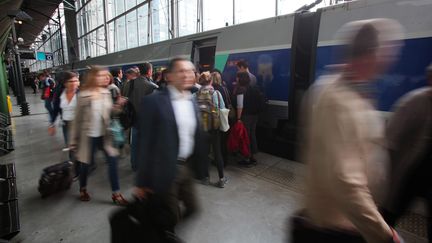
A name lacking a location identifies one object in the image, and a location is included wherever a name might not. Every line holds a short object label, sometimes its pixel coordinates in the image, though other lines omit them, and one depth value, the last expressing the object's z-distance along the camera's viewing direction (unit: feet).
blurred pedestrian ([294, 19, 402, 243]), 3.34
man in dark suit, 5.57
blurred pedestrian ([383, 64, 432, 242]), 5.07
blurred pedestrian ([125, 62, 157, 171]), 12.60
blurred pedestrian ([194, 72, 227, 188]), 11.03
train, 10.02
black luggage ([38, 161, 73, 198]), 10.43
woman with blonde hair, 9.03
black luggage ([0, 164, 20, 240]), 7.52
